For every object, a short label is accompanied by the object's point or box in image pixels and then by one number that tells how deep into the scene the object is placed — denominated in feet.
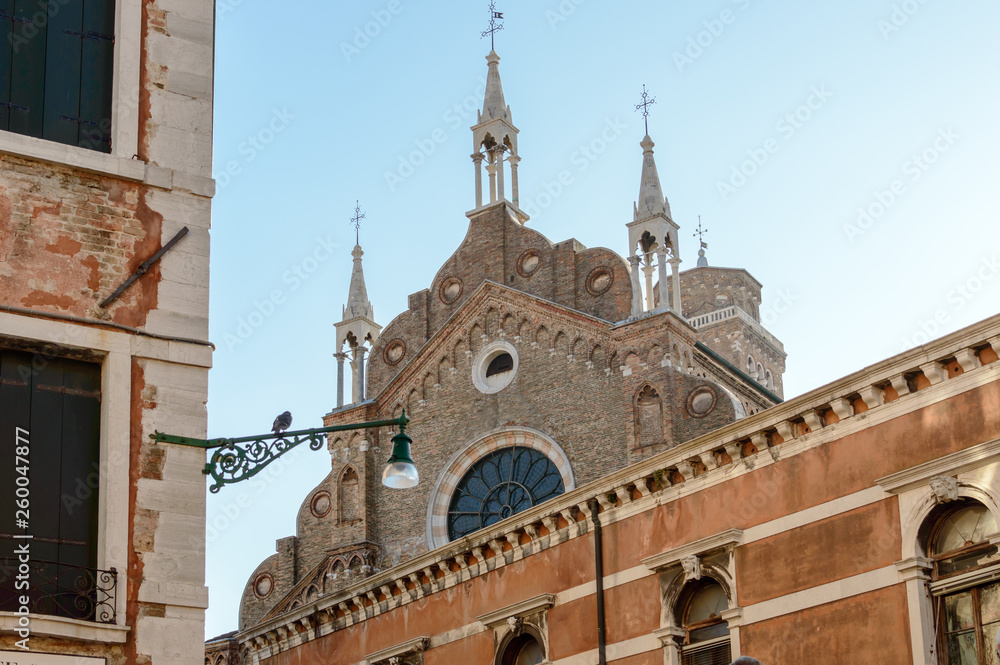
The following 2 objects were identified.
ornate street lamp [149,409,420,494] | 36.11
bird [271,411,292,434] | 36.37
